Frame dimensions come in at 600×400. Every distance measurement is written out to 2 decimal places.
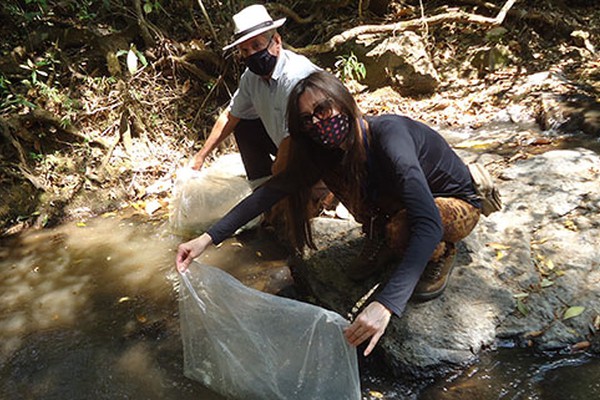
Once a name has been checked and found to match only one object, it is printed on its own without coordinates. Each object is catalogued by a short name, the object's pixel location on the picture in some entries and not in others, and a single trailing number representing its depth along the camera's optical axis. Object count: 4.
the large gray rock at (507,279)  1.83
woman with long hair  1.40
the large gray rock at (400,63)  5.16
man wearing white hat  2.36
